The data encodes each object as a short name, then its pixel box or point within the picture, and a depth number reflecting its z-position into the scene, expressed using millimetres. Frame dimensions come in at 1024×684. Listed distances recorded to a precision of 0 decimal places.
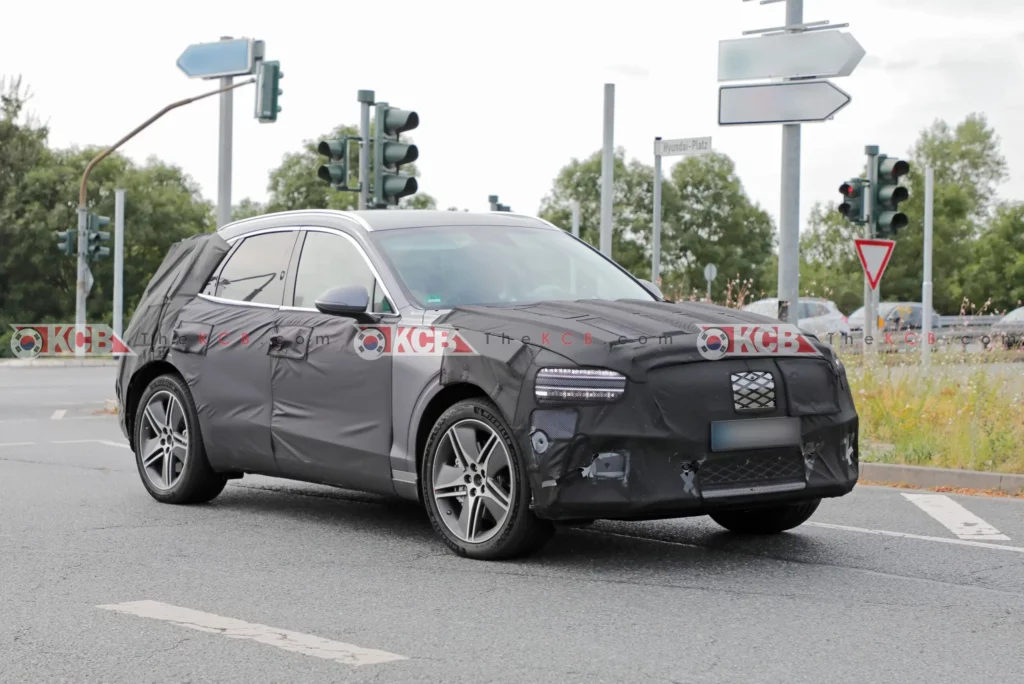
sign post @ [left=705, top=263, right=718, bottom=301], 51131
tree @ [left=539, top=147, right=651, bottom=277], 92688
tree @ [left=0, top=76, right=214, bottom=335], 71562
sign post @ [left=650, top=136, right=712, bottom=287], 20719
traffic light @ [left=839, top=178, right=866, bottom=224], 18000
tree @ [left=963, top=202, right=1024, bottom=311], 74188
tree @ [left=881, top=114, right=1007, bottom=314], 75312
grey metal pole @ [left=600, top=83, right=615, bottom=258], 18297
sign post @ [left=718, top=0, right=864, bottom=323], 12180
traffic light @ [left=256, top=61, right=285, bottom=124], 20250
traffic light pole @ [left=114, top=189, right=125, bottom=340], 42781
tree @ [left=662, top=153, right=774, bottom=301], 91625
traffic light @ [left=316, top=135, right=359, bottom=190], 17844
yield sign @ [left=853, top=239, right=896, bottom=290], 16438
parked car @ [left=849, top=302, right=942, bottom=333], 43934
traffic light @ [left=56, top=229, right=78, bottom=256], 38469
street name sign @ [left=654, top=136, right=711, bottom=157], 20703
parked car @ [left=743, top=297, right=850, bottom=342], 40656
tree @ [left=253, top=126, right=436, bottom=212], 89438
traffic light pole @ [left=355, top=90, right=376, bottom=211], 17812
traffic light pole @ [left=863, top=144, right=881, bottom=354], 17172
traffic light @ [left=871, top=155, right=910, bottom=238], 17031
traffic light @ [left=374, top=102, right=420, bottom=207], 17156
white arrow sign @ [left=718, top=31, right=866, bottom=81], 12164
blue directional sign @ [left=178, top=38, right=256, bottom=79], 20797
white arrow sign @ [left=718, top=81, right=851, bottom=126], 12180
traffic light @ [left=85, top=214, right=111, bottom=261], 39312
